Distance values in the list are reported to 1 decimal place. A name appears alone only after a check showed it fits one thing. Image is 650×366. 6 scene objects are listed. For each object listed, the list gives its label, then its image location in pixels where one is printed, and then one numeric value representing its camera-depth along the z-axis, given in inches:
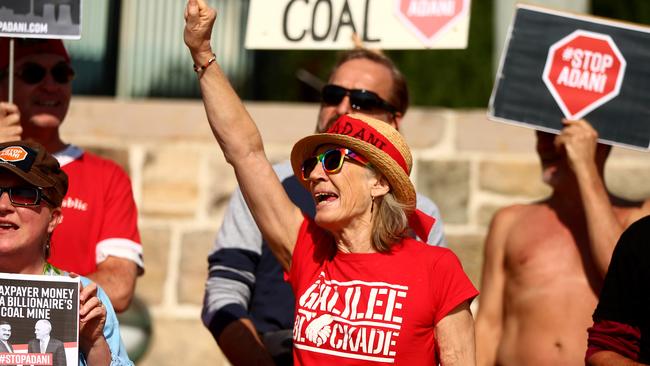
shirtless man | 400.5
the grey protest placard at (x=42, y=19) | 379.6
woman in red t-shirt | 312.2
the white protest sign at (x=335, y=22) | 418.9
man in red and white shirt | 377.7
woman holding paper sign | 300.5
